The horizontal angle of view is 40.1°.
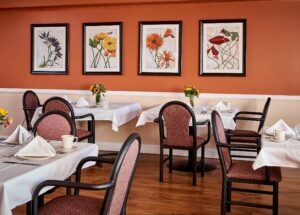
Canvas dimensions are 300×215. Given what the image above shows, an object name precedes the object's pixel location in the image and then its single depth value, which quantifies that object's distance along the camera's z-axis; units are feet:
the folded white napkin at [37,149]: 8.43
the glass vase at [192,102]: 18.41
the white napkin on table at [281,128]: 11.35
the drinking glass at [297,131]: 10.83
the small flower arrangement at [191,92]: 18.08
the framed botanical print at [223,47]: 19.74
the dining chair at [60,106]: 16.16
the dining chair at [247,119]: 17.04
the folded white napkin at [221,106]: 18.27
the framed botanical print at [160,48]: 20.51
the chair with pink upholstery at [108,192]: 7.16
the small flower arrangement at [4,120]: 9.23
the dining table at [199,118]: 16.52
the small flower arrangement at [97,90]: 19.19
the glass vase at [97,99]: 19.33
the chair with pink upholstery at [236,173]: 10.66
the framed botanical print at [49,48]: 22.15
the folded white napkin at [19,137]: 9.90
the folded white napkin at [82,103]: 18.90
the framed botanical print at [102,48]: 21.30
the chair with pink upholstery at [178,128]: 15.21
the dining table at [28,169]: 6.77
